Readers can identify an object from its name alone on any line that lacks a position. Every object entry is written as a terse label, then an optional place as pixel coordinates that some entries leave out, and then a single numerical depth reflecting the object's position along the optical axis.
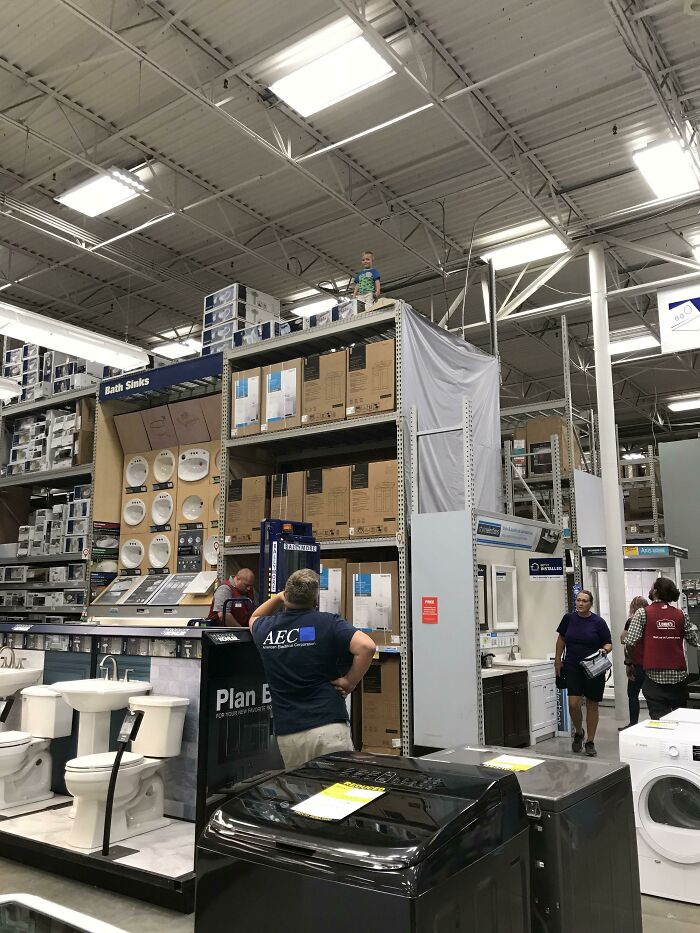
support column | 8.76
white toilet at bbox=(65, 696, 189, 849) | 3.80
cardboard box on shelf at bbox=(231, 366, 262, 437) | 6.93
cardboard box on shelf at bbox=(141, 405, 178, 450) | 7.86
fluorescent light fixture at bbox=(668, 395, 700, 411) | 16.30
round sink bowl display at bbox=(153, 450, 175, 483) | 7.80
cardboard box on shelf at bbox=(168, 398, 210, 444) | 7.61
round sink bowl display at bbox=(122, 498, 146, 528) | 7.98
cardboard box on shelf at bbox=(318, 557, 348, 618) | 6.21
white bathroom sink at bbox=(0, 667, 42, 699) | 5.08
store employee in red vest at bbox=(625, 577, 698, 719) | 5.86
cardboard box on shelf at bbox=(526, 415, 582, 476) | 11.08
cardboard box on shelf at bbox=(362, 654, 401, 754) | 5.71
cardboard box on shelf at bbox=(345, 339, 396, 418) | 6.05
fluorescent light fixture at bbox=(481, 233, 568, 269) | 9.01
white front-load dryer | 3.50
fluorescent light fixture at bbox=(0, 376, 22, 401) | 9.06
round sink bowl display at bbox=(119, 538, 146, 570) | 7.88
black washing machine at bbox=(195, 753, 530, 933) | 1.24
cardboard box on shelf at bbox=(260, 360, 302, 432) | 6.65
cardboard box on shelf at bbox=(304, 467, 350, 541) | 6.22
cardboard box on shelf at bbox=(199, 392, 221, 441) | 7.47
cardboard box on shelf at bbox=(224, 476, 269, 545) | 6.79
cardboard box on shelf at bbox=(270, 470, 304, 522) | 6.58
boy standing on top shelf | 6.64
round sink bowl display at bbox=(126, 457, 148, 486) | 8.08
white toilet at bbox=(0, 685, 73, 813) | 4.68
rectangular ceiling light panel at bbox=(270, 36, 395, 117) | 6.12
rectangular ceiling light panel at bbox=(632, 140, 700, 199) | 7.15
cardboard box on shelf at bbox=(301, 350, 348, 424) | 6.33
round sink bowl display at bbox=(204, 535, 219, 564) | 7.22
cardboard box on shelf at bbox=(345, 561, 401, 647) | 5.89
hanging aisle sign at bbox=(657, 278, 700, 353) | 8.77
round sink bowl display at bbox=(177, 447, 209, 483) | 7.48
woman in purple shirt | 6.89
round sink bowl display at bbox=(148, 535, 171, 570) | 7.65
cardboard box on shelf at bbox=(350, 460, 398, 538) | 5.98
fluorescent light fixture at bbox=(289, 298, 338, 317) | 11.43
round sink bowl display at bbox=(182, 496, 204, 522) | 7.45
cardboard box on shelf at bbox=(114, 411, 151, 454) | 8.12
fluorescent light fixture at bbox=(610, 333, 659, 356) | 11.81
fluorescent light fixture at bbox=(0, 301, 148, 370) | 7.43
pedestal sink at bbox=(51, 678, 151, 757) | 4.14
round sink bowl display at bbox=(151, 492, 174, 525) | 7.70
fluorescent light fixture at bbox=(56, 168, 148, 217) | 7.58
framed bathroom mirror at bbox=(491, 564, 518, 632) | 7.98
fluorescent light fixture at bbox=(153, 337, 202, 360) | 13.31
